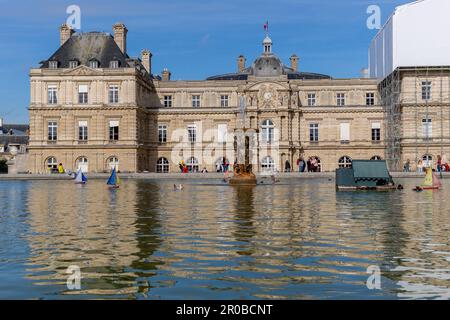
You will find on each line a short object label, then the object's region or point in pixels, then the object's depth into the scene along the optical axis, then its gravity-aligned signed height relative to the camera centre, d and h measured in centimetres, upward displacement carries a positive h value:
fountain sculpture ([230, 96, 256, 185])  4041 -8
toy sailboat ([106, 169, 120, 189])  3762 -37
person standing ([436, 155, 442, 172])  5938 +88
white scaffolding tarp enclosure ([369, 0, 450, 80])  6303 +1277
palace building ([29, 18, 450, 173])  6919 +584
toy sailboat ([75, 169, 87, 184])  4341 -22
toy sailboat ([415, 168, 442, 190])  3309 -49
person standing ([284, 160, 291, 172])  6818 +75
